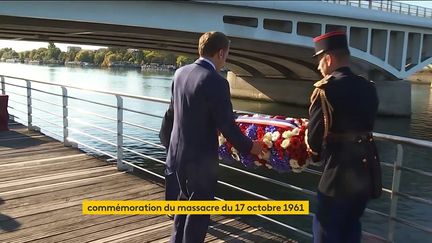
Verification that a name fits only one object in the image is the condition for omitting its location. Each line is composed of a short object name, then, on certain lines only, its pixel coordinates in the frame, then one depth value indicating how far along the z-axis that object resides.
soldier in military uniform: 2.32
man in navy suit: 2.70
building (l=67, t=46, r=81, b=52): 151.38
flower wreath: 3.02
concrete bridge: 16.74
